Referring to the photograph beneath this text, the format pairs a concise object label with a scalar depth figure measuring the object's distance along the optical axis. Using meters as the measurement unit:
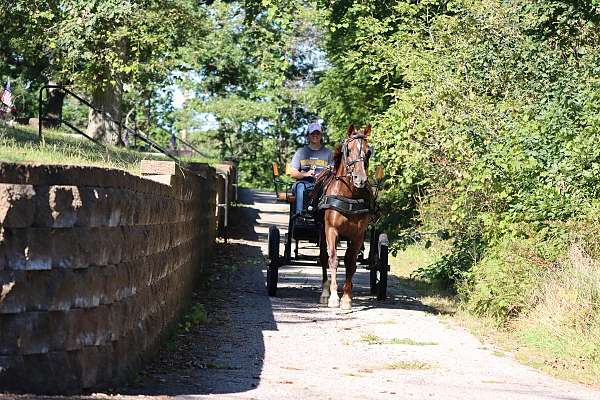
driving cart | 17.05
